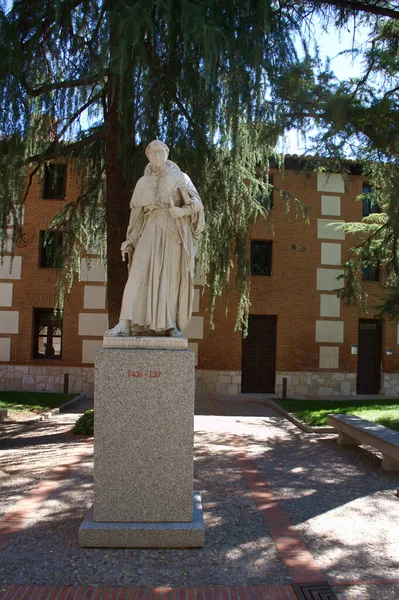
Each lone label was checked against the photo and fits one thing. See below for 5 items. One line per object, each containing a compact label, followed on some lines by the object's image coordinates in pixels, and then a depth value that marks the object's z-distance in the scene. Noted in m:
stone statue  4.31
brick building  16.62
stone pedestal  3.97
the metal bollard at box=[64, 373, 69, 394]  15.50
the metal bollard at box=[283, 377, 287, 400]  15.47
